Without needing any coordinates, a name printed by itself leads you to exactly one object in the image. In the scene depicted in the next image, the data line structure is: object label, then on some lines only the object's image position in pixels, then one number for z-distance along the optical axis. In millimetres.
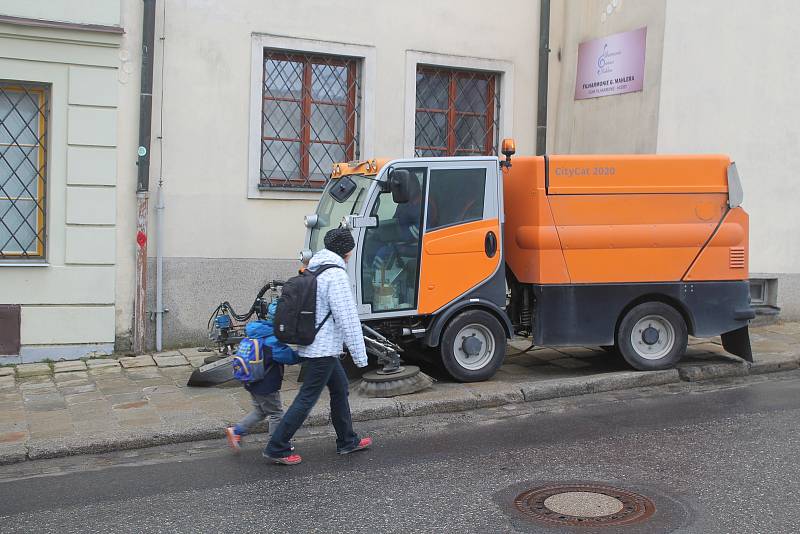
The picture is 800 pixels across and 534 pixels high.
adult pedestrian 6199
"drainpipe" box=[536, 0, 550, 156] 12086
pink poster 11367
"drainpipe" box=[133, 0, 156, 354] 10008
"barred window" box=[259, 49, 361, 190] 10938
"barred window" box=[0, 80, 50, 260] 9758
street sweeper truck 8219
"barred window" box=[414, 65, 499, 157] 11773
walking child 6375
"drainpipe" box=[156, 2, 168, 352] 10195
